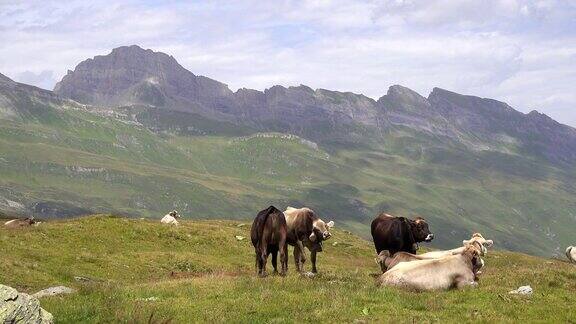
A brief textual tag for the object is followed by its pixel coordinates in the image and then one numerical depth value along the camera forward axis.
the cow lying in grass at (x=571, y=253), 56.91
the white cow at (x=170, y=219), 60.97
